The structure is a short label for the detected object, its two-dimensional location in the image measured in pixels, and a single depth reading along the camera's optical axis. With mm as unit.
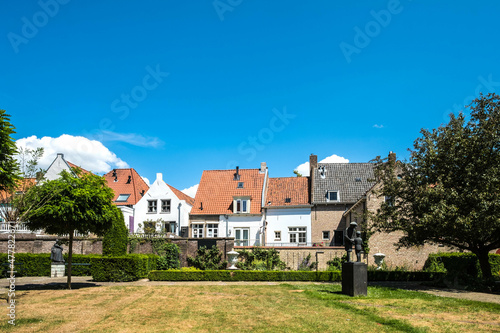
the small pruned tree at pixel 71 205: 15969
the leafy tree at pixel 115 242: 23953
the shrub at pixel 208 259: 29188
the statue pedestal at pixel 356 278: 14625
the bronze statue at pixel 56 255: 23812
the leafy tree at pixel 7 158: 13109
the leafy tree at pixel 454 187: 16652
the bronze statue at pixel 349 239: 15712
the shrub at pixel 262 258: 29325
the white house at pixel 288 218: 40594
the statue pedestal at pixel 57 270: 24578
